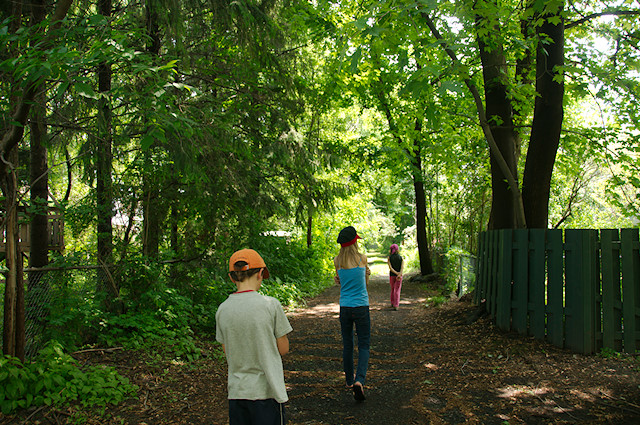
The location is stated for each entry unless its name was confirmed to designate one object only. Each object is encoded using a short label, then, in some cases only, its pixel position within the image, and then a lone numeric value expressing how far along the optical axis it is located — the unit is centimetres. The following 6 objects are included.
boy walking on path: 295
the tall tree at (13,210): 466
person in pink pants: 1170
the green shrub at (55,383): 454
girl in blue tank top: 538
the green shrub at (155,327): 691
